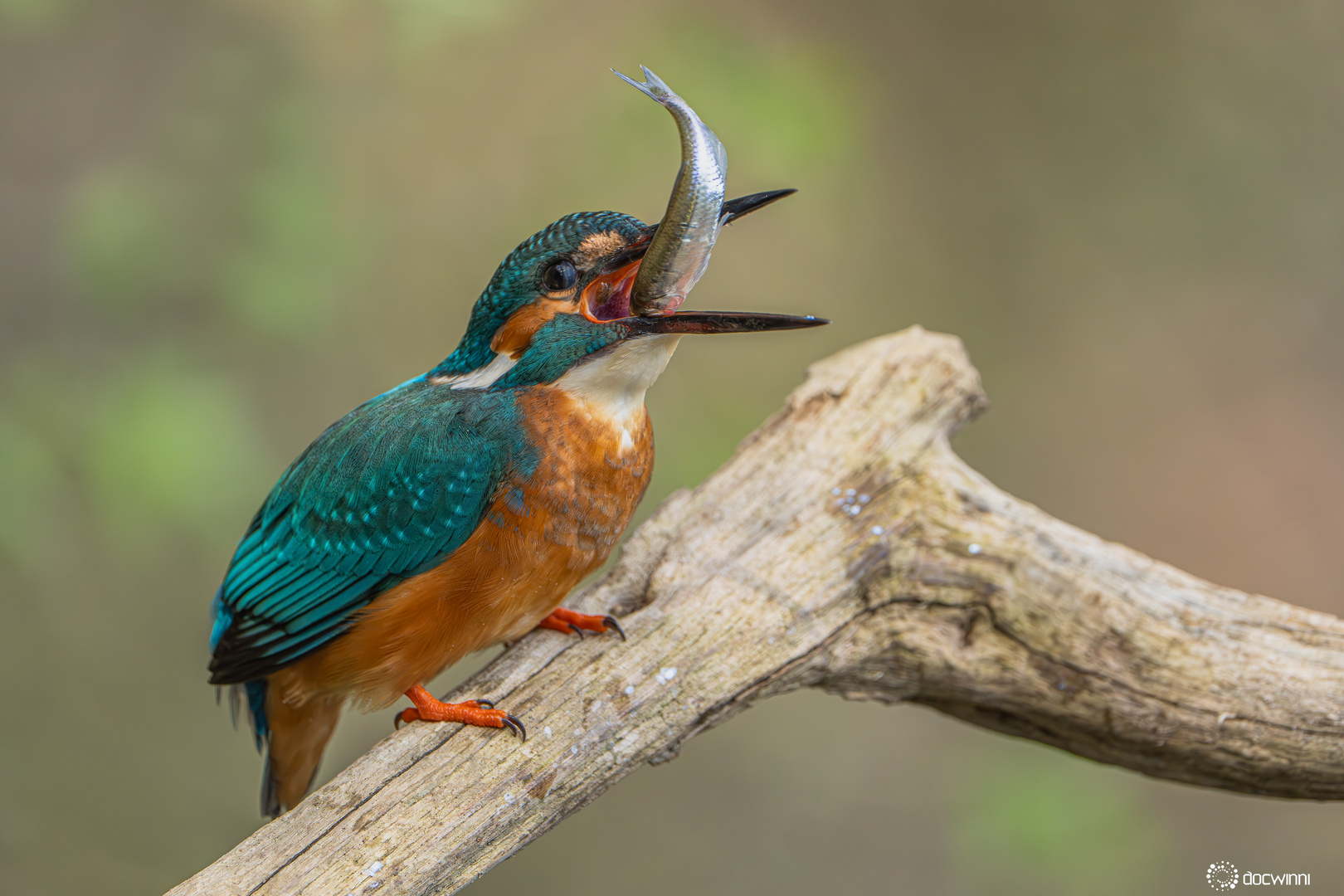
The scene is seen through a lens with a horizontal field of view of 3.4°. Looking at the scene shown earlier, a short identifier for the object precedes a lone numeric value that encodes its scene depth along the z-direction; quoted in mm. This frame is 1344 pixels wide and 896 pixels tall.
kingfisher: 3827
